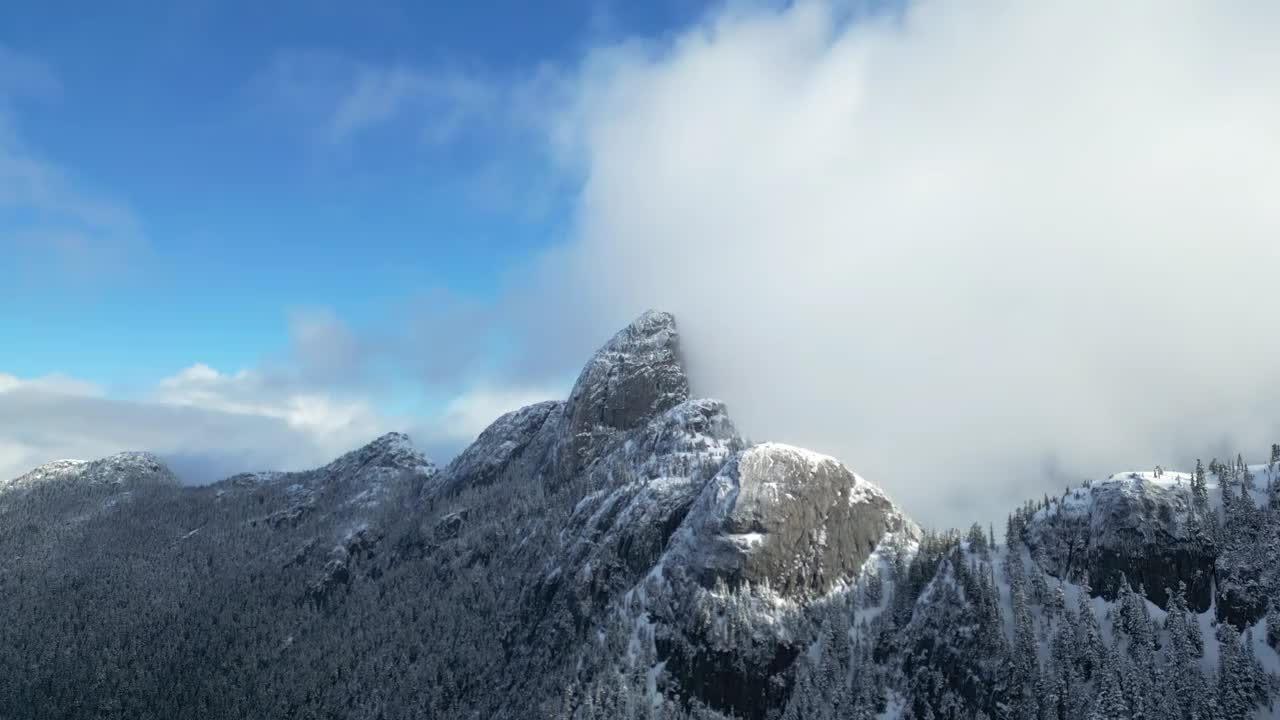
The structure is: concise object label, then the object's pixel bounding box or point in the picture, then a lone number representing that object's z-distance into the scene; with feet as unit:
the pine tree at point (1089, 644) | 582.76
